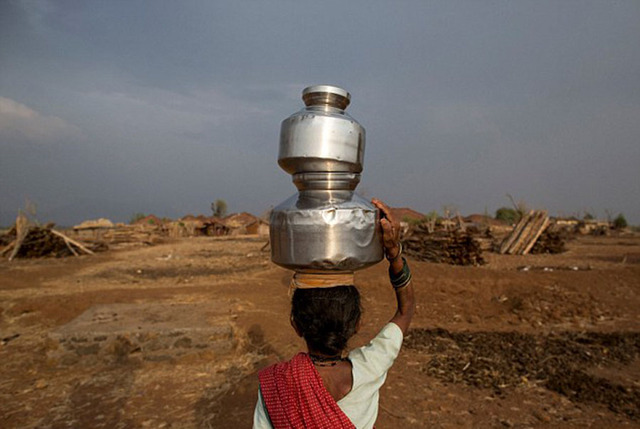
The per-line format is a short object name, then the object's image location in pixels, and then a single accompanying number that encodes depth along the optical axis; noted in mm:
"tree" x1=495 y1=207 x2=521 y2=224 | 38734
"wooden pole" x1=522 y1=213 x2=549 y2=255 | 13263
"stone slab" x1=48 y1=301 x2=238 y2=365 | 4105
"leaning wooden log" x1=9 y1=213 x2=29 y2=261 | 13355
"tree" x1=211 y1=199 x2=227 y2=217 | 44219
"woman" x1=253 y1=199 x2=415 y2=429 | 1146
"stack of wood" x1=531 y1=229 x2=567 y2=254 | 13625
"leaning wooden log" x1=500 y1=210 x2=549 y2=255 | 13391
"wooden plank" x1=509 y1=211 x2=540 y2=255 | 13414
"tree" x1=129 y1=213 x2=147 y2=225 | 39344
